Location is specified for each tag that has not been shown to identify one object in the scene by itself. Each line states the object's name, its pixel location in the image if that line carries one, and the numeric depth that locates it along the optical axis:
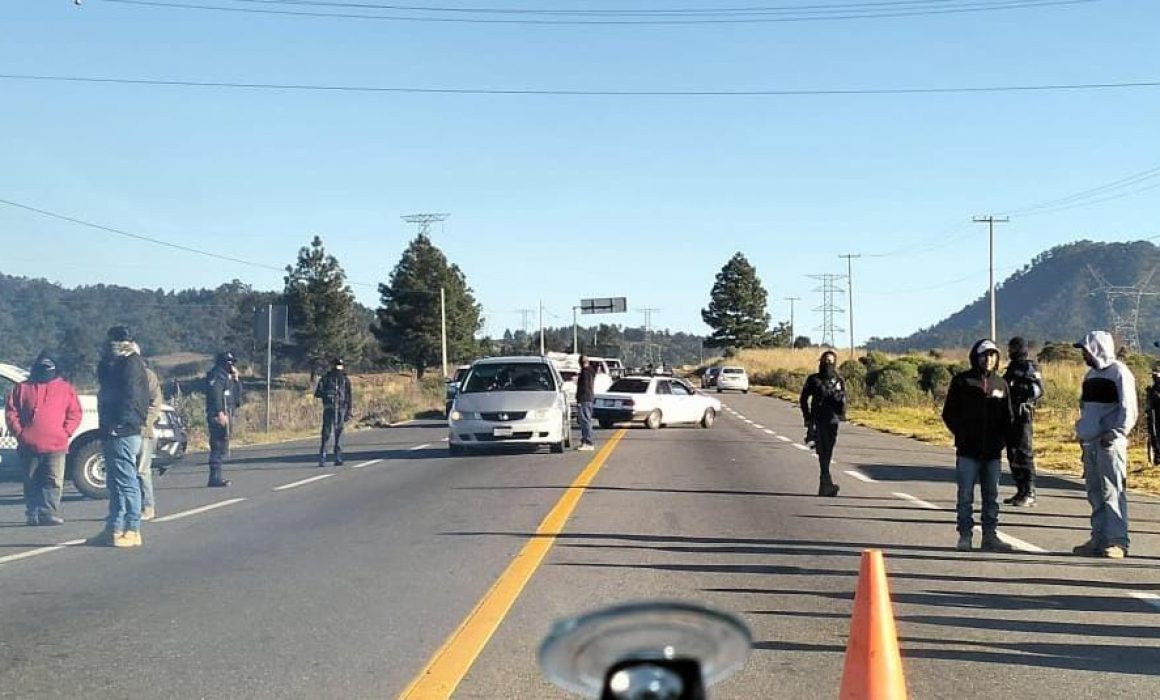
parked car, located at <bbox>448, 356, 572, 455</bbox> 21.50
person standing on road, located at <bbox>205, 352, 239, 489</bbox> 17.11
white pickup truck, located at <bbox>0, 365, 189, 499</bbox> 16.03
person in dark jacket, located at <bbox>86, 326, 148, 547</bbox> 11.18
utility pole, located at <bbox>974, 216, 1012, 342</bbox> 64.25
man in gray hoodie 10.31
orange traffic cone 5.11
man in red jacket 13.02
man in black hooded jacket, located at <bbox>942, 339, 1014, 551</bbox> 10.69
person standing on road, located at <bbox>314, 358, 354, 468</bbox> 20.17
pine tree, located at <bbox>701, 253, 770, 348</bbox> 129.75
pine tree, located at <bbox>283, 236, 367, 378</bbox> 80.75
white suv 69.88
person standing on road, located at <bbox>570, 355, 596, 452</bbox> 22.62
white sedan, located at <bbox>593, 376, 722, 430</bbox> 31.88
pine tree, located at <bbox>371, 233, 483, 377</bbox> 88.44
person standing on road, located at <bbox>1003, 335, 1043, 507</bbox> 13.99
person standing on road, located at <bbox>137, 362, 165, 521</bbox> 11.59
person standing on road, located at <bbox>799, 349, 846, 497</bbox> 15.13
